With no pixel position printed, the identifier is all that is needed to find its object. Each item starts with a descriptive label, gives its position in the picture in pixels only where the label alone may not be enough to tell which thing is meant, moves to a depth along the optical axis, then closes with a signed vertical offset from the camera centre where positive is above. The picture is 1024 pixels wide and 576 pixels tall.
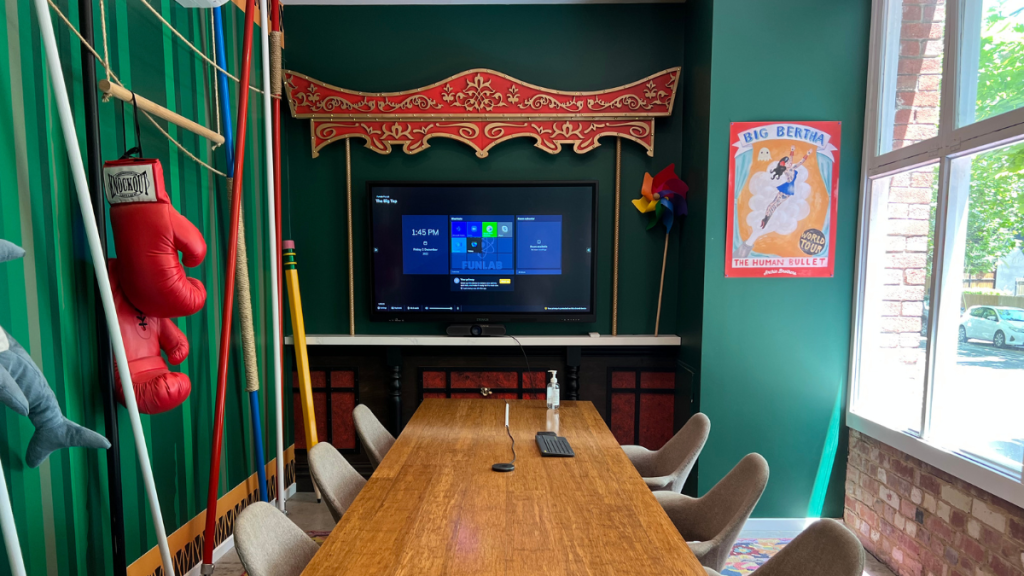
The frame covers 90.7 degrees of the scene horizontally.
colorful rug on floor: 2.54 -1.60
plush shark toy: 1.25 -0.40
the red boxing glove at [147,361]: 1.79 -0.41
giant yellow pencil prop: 3.06 -0.54
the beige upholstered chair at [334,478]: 1.67 -0.81
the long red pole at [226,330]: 2.19 -0.34
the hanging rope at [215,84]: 2.43 +0.82
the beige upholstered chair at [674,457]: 2.16 -0.94
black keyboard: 1.92 -0.76
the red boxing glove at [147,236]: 1.68 +0.05
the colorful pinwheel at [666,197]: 3.15 +0.36
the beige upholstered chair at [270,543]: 1.23 -0.76
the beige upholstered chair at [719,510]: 1.60 -0.90
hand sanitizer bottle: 2.55 -0.72
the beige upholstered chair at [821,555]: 1.19 -0.74
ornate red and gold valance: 3.16 +0.88
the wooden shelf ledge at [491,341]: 3.17 -0.56
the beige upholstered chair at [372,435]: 2.21 -0.84
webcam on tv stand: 3.24 -0.50
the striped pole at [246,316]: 2.46 -0.32
